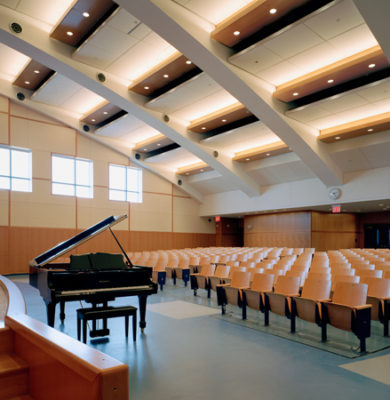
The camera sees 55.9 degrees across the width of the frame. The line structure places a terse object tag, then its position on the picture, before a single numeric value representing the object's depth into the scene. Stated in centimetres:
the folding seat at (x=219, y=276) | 746
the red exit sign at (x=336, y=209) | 1566
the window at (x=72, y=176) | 1598
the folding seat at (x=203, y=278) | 784
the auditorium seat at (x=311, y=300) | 477
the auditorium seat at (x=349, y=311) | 426
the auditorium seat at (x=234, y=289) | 603
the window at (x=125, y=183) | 1792
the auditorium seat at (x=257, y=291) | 562
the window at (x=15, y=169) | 1454
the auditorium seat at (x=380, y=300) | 479
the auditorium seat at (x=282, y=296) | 520
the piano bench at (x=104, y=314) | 443
